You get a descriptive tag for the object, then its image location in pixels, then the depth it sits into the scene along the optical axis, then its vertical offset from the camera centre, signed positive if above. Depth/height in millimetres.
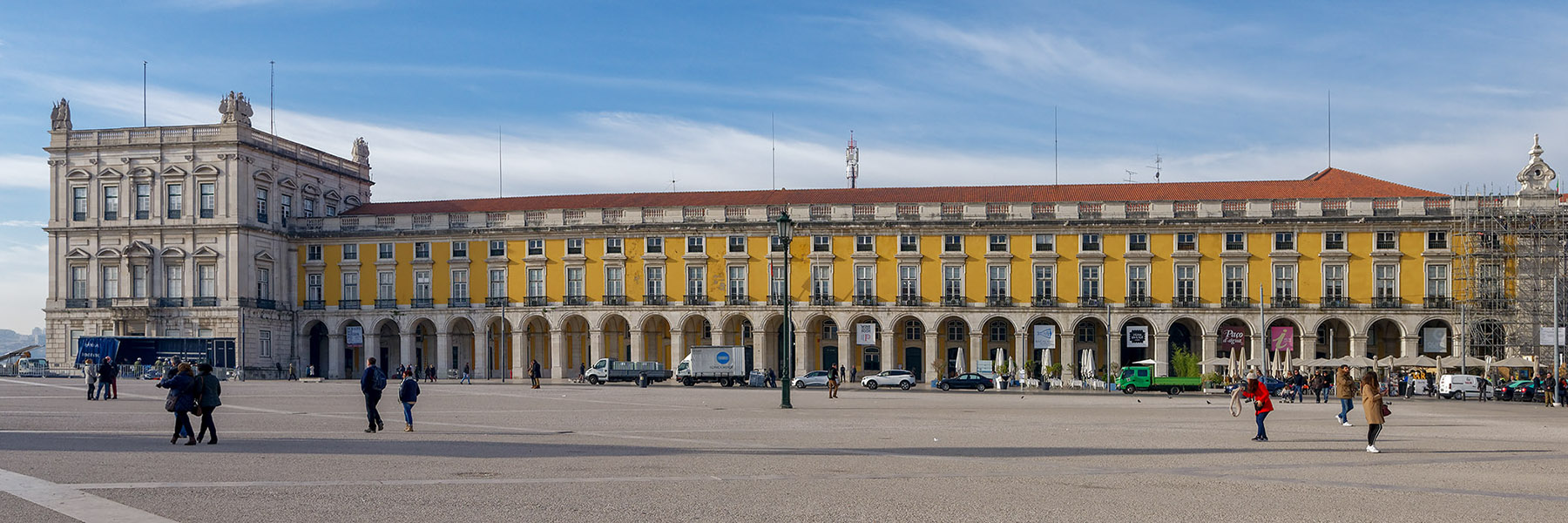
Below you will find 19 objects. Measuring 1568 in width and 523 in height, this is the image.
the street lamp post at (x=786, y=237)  35969 +1195
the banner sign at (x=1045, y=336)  69562 -2418
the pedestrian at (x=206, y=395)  20094 -1358
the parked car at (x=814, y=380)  63091 -3912
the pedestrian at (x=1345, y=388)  26547 -1879
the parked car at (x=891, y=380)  61600 -3887
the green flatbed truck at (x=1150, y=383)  56125 -3731
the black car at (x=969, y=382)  59628 -3830
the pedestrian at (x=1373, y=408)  20344 -1719
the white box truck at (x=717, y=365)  62906 -3255
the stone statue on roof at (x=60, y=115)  77000 +9131
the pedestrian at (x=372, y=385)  23109 -1435
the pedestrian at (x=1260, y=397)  22453 -1732
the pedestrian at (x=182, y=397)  19891 -1359
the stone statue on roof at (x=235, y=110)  75562 +9176
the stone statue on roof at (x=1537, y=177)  67188 +4536
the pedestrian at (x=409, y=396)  23875 -1662
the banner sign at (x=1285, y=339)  69062 -2639
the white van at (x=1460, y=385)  52062 -3654
